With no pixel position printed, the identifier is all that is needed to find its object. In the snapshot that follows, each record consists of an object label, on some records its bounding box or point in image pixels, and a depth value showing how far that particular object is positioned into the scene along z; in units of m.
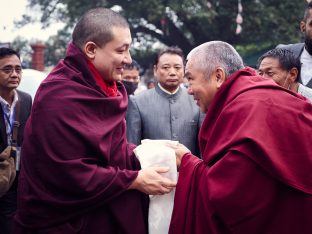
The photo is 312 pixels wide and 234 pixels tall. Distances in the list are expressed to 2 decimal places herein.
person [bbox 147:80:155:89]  10.36
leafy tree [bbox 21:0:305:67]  18.22
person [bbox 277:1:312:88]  3.53
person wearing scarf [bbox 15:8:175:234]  2.10
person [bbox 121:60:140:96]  4.79
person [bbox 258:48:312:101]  3.30
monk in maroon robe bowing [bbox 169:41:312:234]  2.00
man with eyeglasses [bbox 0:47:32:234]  3.76
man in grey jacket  3.72
